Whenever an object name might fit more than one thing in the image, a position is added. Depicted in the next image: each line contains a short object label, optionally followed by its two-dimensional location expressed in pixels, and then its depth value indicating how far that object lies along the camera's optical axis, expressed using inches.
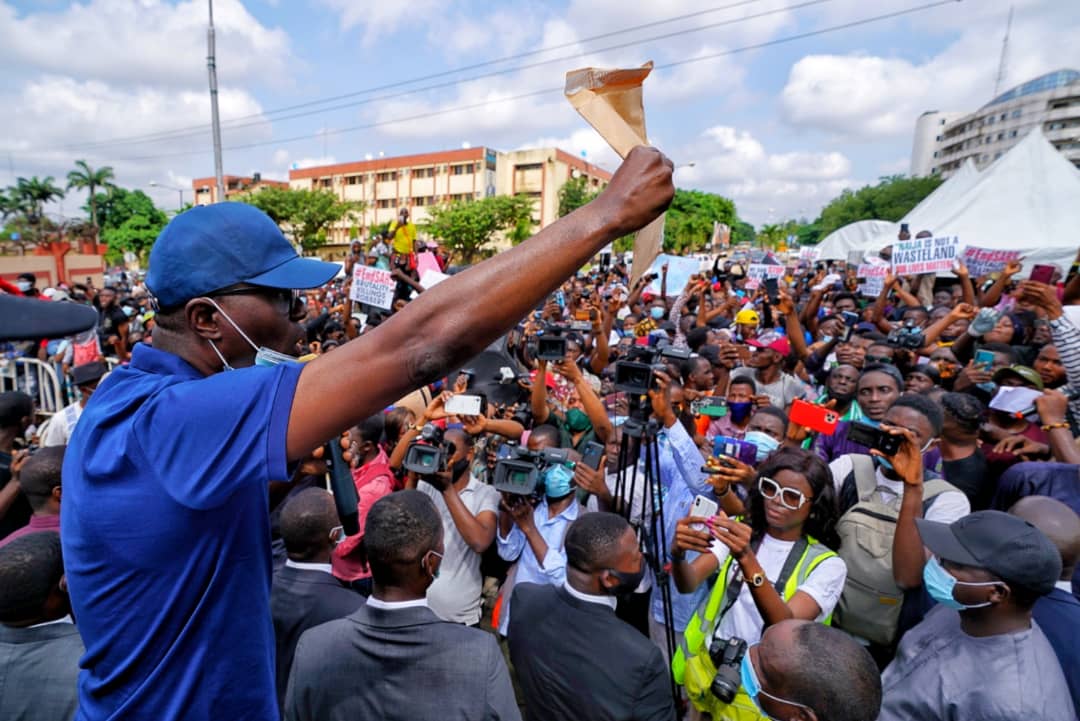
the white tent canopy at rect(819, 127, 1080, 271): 415.5
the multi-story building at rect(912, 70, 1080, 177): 2532.0
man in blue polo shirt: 34.3
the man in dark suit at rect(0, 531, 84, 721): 73.1
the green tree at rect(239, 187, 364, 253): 1604.3
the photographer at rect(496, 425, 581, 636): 118.4
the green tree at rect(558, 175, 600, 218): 1535.4
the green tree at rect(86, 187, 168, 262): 1865.2
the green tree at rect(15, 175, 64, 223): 1903.3
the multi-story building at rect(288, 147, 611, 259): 2075.5
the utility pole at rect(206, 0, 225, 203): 501.4
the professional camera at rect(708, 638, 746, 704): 72.3
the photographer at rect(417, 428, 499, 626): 126.5
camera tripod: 107.0
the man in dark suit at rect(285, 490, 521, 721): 70.3
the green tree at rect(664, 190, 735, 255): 2057.1
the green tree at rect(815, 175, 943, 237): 1911.9
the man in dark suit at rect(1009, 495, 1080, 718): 84.4
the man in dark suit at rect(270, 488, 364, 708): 95.6
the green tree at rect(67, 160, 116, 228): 2027.6
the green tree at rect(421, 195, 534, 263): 1560.0
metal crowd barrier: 266.7
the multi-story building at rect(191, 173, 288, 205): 2445.9
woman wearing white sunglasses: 89.1
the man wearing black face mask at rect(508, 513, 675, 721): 83.4
